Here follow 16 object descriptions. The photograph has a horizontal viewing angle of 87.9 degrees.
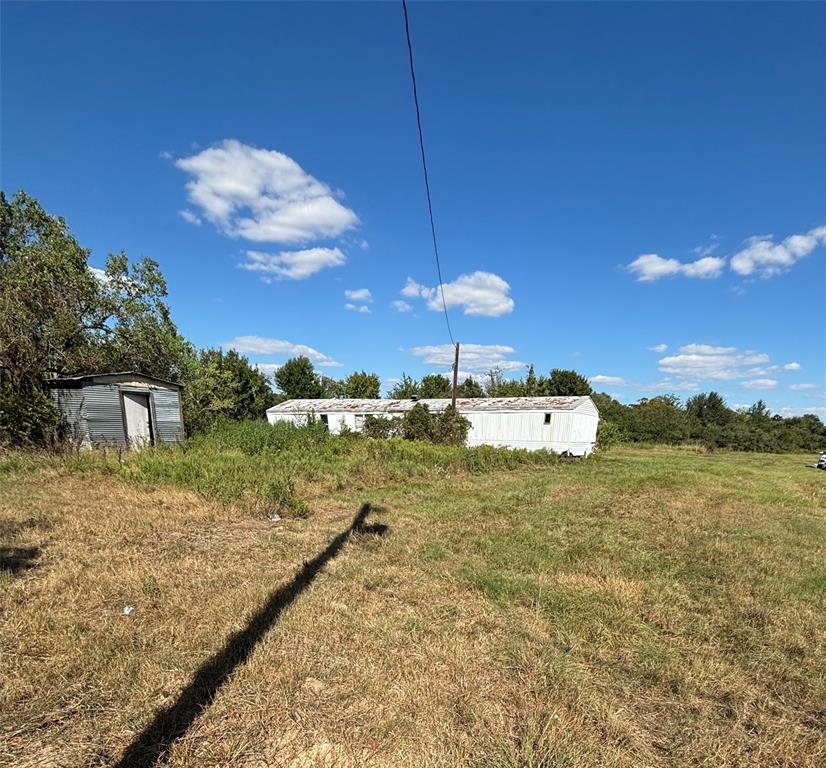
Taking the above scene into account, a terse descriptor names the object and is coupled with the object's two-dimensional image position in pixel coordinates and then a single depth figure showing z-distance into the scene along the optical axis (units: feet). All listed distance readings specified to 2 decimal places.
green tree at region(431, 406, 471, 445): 63.62
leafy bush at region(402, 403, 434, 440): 64.59
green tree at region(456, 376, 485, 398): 136.56
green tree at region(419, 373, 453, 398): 146.00
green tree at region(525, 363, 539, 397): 129.80
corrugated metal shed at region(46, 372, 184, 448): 40.01
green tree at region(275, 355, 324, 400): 132.67
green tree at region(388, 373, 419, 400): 142.92
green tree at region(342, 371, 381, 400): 149.89
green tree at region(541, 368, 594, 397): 116.57
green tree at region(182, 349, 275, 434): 78.38
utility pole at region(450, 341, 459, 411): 68.57
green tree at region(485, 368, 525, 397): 139.94
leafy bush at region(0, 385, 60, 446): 34.96
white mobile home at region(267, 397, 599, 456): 67.15
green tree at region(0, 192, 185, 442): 42.80
